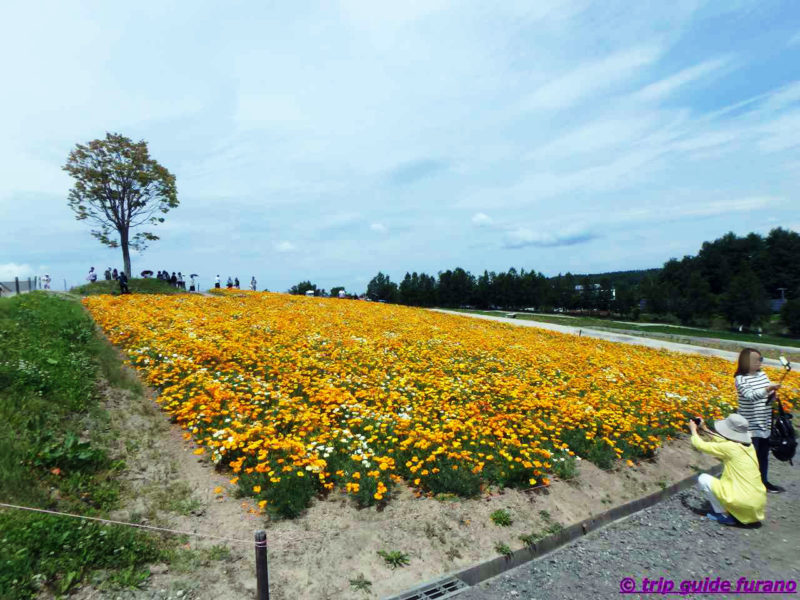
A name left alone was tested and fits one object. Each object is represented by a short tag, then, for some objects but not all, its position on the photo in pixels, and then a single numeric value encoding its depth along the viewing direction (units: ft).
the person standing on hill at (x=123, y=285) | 88.89
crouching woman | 18.84
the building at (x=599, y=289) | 266.26
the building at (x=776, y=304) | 294.29
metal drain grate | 14.08
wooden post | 11.84
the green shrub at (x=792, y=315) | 179.32
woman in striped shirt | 21.53
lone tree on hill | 105.19
